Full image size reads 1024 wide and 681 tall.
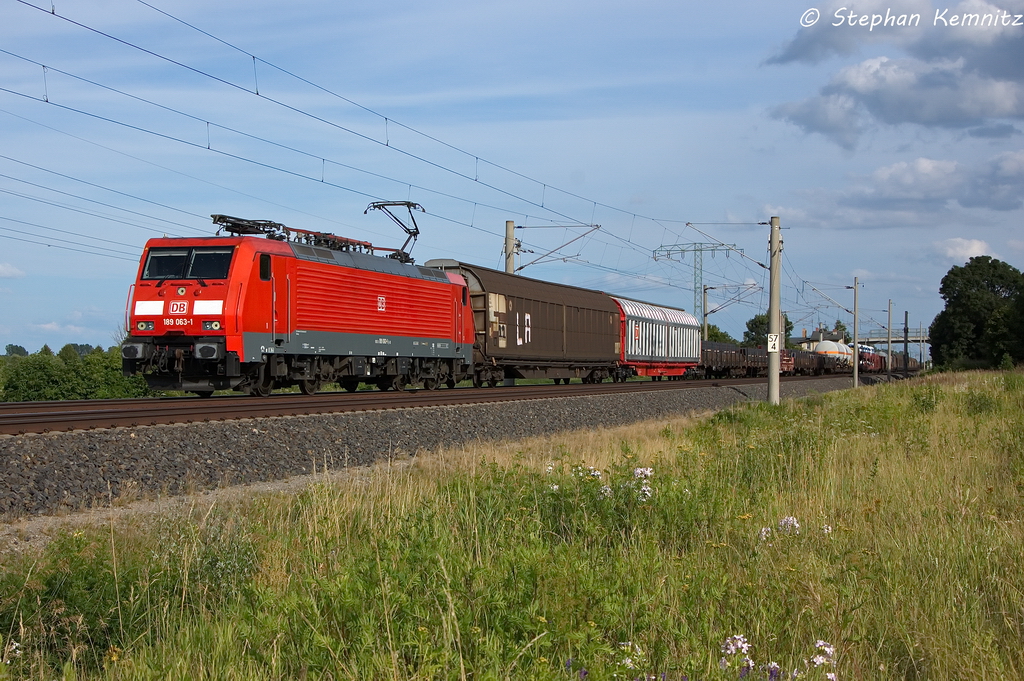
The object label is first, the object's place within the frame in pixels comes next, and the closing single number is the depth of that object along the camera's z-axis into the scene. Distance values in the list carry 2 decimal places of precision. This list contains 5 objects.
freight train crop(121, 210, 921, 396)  17.78
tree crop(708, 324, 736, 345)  103.19
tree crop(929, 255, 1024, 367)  81.38
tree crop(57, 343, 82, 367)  39.66
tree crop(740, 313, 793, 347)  127.34
